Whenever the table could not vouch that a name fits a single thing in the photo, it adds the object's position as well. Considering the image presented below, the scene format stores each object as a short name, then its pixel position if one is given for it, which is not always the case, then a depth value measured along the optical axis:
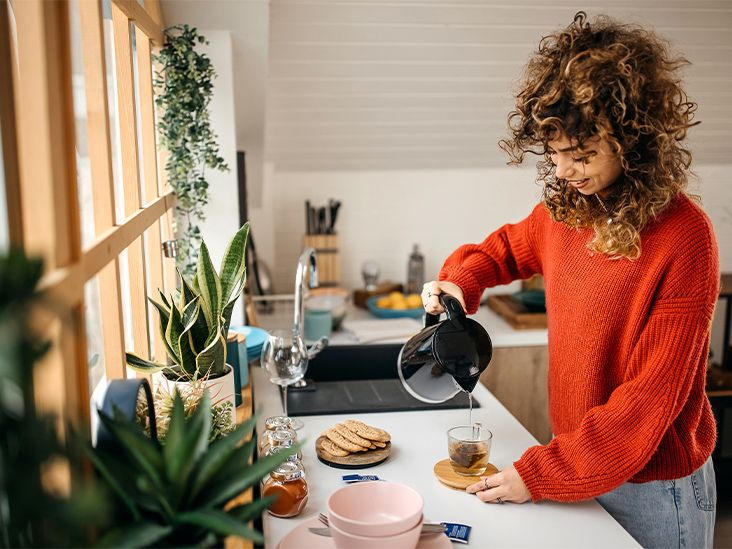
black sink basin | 2.13
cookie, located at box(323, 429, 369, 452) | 1.73
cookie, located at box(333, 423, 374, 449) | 1.75
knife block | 3.80
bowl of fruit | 3.46
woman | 1.42
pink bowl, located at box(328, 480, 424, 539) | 1.27
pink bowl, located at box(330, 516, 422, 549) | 1.20
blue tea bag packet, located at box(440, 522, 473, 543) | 1.38
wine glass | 1.94
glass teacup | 1.62
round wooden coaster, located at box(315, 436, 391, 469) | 1.70
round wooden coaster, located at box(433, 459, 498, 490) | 1.60
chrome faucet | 2.25
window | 0.86
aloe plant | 0.86
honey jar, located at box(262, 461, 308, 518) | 1.44
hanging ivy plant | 2.27
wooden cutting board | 3.40
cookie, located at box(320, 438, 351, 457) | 1.73
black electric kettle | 1.54
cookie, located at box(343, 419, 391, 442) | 1.77
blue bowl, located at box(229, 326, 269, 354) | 2.38
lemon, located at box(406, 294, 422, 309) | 3.53
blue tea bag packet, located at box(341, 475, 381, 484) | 1.63
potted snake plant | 1.66
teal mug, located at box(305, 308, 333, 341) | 3.13
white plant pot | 1.64
